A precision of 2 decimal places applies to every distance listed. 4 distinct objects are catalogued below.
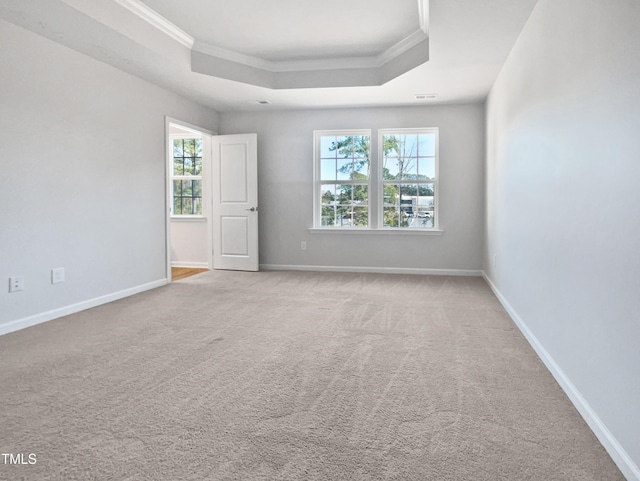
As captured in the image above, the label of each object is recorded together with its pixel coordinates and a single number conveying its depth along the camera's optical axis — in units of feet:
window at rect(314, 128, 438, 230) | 20.04
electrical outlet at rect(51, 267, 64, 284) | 11.89
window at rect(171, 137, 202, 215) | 23.04
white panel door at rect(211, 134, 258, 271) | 20.45
